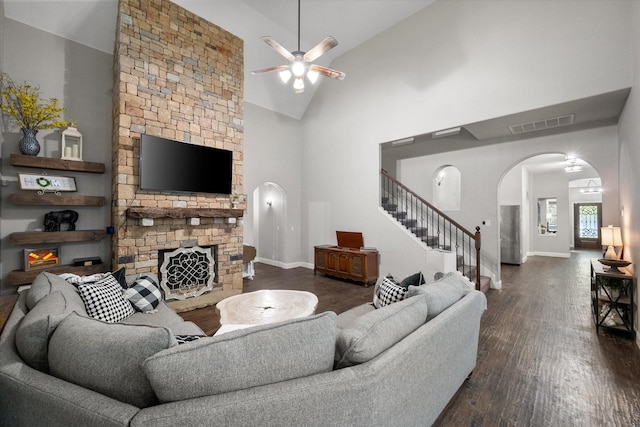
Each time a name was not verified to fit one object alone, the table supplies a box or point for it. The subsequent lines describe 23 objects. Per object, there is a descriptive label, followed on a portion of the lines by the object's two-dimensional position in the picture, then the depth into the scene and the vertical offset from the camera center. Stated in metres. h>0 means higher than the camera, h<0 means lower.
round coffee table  2.62 -0.97
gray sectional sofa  0.99 -0.66
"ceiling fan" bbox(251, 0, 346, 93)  3.59 +2.05
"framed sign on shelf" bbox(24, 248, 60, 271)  3.91 -0.62
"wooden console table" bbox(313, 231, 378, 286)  5.81 -0.97
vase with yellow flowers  3.81 +1.45
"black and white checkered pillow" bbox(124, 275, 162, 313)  2.79 -0.81
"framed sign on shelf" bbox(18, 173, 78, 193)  3.88 +0.48
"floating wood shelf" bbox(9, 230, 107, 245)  3.78 -0.30
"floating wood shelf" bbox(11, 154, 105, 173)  3.80 +0.75
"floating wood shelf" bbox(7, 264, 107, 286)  3.75 -0.80
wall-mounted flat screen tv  4.11 +0.78
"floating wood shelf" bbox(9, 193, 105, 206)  3.81 +0.23
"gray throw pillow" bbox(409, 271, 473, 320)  2.01 -0.61
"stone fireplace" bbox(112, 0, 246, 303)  4.00 +1.53
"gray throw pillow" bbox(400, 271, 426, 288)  2.64 -0.63
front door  11.62 -0.41
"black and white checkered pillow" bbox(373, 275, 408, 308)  2.44 -0.70
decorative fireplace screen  4.33 -0.92
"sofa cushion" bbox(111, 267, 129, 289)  2.92 -0.65
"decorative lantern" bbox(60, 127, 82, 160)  4.18 +1.09
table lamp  3.66 -0.31
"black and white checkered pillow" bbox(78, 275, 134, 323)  2.33 -0.74
